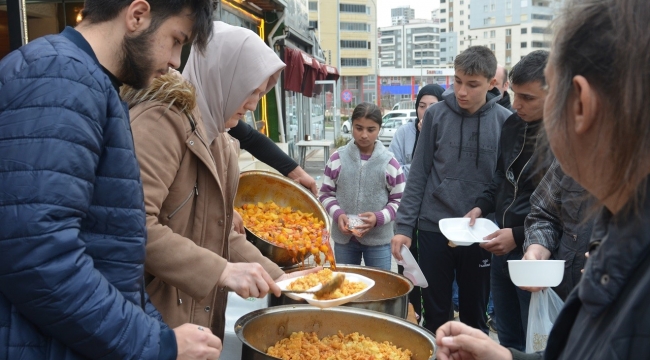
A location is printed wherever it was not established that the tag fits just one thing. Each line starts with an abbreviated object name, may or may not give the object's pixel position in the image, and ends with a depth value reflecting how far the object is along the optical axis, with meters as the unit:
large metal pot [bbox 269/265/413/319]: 2.56
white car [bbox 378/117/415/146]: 25.91
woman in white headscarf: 1.84
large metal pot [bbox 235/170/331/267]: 3.25
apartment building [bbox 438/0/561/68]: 85.56
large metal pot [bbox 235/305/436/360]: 2.27
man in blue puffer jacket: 1.14
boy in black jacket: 3.03
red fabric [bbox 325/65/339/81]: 21.92
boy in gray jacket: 3.58
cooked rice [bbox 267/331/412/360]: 2.25
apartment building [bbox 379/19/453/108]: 119.50
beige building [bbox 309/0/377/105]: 76.31
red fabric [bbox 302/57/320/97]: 15.07
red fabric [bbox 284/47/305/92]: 12.60
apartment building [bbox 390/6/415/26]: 150.25
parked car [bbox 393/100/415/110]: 47.64
